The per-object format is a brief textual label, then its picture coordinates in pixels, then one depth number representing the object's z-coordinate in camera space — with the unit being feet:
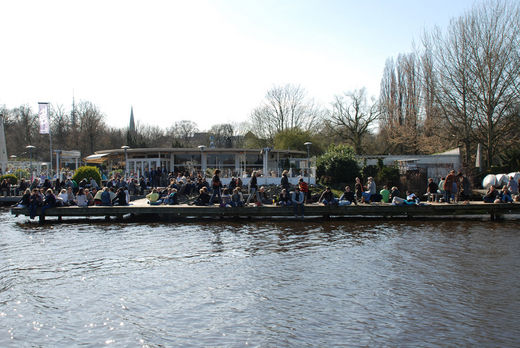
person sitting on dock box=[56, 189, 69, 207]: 71.94
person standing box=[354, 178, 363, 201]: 74.49
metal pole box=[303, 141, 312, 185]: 103.86
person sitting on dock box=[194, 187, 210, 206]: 72.18
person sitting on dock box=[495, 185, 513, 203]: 70.23
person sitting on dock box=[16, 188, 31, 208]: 70.24
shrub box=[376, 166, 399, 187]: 106.83
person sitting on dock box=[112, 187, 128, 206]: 71.97
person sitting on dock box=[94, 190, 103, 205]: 72.79
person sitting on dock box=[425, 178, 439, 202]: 74.08
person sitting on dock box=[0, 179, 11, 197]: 102.32
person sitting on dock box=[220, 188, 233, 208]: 69.62
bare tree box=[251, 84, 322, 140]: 192.54
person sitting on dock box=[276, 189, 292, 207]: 69.00
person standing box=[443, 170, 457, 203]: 70.28
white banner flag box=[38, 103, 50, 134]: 127.13
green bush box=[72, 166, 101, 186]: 97.50
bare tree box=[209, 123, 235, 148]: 232.20
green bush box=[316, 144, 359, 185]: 111.96
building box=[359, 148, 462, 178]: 107.86
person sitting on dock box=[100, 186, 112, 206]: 72.23
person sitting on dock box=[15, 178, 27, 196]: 99.71
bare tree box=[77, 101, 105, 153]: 210.38
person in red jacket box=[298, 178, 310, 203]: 69.67
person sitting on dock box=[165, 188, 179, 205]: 73.26
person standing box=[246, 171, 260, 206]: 72.54
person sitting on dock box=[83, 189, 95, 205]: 73.15
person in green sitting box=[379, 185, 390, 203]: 73.05
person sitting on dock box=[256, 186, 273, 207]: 71.70
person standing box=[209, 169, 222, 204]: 70.90
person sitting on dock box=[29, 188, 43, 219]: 68.23
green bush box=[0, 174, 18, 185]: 109.50
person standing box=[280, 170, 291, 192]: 72.43
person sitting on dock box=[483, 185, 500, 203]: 70.64
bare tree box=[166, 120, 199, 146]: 270.67
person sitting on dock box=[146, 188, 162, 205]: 74.38
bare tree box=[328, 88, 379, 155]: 163.02
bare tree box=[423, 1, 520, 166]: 108.47
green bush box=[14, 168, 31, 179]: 118.93
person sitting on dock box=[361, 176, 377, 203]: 73.04
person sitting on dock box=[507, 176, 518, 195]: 73.17
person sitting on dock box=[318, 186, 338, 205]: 69.22
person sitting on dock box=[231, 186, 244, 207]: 69.87
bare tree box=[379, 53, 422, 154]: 152.15
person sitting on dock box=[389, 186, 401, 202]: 72.38
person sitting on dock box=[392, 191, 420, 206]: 69.21
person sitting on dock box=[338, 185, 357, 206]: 69.41
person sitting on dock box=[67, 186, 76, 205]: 73.72
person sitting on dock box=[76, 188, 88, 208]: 71.46
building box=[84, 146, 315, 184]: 105.91
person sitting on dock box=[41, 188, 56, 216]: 70.03
